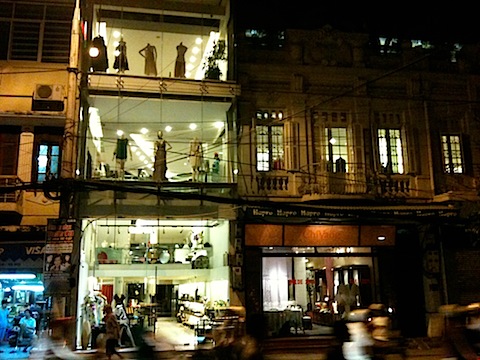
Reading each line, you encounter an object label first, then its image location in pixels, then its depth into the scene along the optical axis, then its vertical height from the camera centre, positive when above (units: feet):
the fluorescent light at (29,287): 63.31 -0.16
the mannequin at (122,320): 56.49 -3.72
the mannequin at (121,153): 61.05 +14.57
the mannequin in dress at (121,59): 61.82 +25.48
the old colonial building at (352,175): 60.23 +12.17
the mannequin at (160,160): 59.82 +13.63
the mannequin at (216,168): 61.48 +13.06
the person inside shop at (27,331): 56.70 -4.70
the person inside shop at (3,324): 57.11 -3.93
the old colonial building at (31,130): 55.62 +16.84
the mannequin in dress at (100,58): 61.65 +25.52
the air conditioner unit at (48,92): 59.06 +20.72
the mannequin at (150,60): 63.31 +25.77
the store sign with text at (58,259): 53.21 +2.54
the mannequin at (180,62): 63.98 +25.83
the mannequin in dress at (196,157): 61.07 +14.11
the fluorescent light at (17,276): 57.22 +1.01
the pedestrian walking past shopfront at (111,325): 50.25 -3.83
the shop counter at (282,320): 59.00 -4.07
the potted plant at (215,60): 63.52 +26.21
